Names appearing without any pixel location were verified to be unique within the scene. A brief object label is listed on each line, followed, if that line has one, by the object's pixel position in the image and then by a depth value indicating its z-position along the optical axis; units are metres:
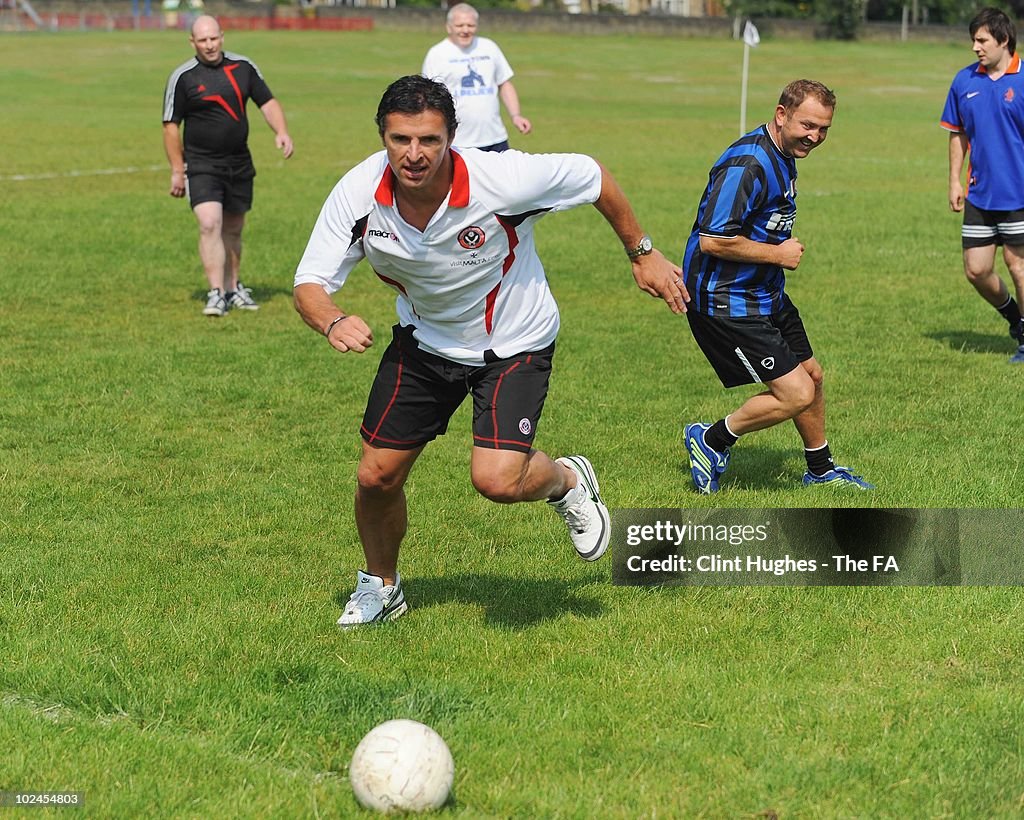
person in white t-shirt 30.05
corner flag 49.94
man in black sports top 25.02
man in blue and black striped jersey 14.40
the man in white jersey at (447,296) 10.72
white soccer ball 8.52
